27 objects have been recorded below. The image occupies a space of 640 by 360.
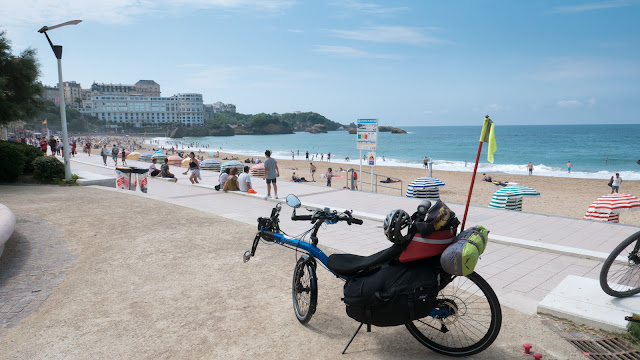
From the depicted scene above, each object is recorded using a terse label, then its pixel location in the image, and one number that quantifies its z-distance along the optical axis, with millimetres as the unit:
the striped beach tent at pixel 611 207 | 9805
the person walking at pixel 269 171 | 12596
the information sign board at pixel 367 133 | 15844
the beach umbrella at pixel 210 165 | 26522
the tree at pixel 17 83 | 14781
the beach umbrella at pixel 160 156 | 30498
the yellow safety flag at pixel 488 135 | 3807
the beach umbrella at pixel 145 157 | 33688
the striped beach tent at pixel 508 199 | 11828
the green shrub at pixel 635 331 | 3555
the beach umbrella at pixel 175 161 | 30281
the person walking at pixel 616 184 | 22583
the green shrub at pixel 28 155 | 14344
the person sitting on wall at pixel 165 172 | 19125
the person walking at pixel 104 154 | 26045
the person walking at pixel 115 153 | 26500
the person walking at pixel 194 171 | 17231
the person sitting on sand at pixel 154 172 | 19384
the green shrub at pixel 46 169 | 14062
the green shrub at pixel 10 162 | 13305
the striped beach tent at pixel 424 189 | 13945
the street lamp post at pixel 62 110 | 14219
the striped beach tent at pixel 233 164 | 22772
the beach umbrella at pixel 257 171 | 20656
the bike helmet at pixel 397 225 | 3082
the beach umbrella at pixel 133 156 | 34331
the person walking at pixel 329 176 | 24109
